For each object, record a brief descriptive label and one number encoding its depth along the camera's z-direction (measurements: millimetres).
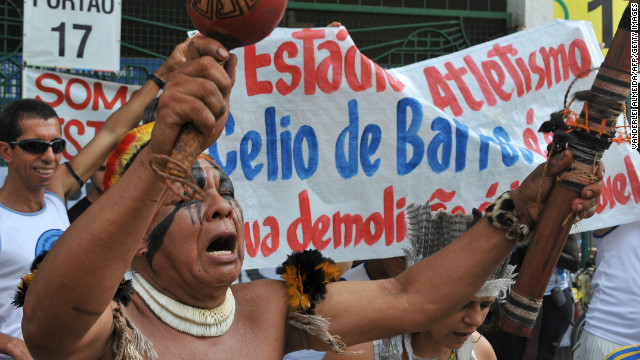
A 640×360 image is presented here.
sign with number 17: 4754
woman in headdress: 2744
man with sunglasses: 3055
